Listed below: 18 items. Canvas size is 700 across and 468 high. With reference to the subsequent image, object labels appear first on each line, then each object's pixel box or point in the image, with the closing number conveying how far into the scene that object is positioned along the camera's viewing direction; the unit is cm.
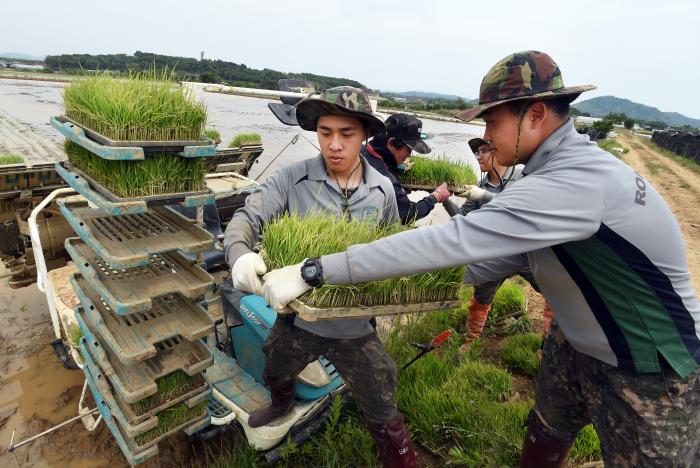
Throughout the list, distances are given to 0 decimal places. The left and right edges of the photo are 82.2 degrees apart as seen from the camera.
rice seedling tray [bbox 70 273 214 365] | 223
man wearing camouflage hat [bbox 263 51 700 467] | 143
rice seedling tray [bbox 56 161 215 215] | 195
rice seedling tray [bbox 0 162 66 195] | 411
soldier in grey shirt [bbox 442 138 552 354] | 400
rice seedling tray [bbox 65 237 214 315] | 212
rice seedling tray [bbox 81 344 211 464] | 253
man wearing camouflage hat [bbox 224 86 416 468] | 219
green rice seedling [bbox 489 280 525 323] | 484
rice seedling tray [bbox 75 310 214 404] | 232
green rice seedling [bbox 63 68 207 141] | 200
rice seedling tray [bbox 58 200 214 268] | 207
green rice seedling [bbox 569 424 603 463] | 266
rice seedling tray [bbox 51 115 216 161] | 189
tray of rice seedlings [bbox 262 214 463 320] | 177
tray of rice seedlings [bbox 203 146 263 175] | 674
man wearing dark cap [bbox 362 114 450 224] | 384
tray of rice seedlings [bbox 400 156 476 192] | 448
